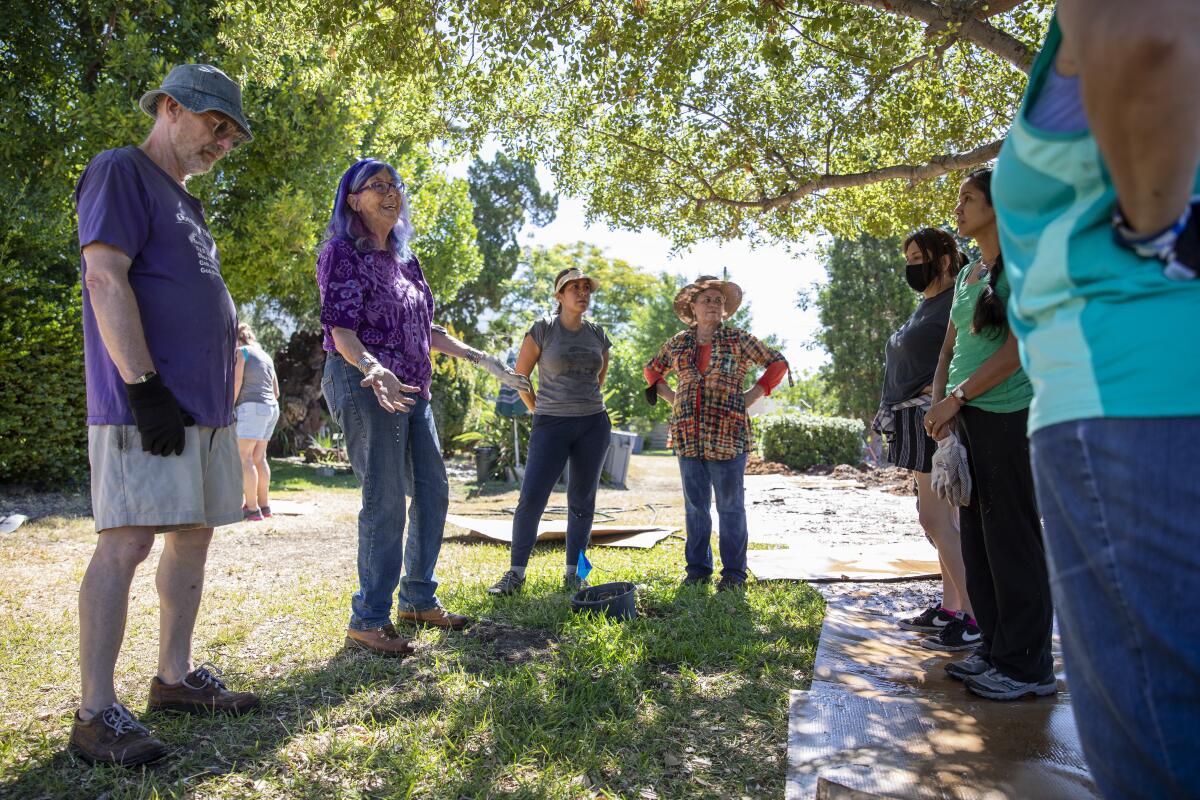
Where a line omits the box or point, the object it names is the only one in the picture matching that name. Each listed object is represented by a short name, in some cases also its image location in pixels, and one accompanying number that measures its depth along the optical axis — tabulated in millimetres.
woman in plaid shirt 5207
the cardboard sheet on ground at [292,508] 8827
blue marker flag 5089
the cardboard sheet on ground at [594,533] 7098
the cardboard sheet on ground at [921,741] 2250
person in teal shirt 1088
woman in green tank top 2930
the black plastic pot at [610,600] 4164
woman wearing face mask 3996
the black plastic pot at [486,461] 13586
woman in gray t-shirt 5105
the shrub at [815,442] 18484
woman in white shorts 7844
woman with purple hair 3537
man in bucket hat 2535
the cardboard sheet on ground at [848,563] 5539
